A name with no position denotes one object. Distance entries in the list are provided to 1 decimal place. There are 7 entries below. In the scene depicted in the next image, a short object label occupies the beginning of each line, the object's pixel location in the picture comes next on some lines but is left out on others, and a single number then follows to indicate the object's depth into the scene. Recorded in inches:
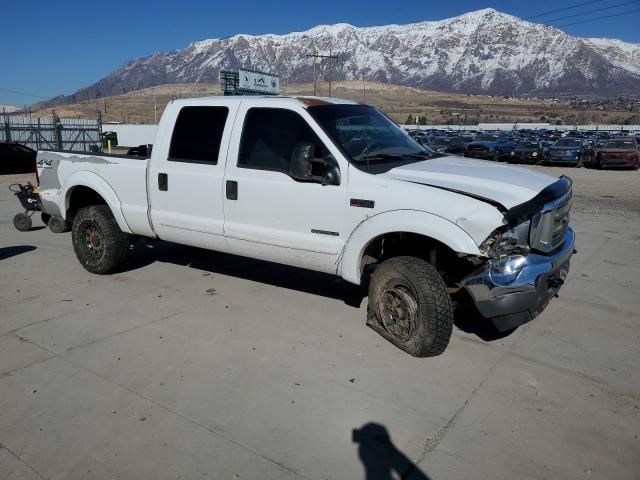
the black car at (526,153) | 1144.2
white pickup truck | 158.4
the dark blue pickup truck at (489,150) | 1201.3
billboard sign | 2017.8
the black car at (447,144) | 1365.3
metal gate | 1219.2
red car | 999.6
